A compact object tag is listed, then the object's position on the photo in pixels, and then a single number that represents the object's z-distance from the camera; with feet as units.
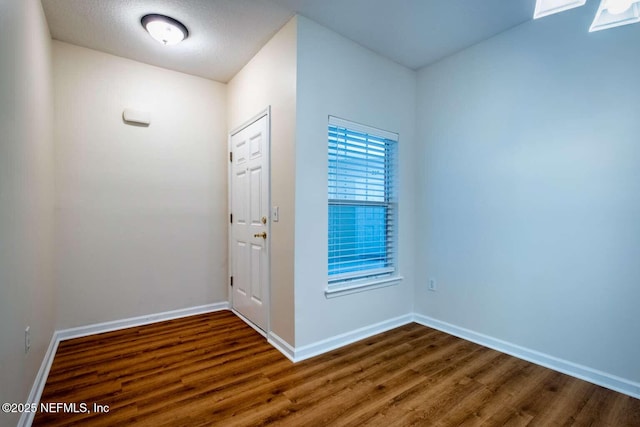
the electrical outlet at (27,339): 5.42
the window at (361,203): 8.74
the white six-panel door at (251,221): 9.04
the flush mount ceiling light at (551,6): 5.58
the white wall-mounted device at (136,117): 9.74
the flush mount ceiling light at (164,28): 7.74
